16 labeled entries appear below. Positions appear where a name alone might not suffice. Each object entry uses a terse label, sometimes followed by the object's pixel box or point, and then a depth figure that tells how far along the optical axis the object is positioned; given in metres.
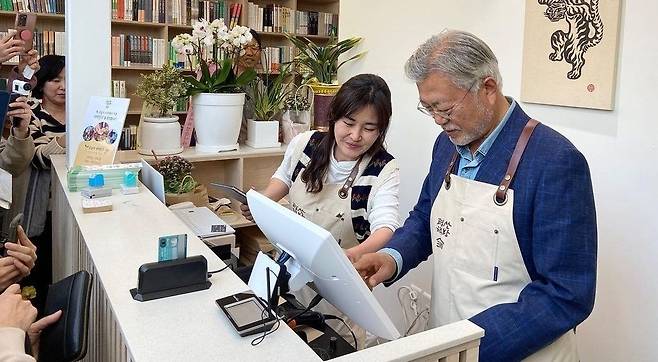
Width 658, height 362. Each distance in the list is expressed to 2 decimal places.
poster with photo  2.03
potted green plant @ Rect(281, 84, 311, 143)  3.12
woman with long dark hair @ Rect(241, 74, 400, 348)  1.85
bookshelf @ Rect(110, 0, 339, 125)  4.84
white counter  0.96
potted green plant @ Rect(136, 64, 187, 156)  2.62
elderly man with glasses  1.23
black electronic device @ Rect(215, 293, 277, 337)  1.04
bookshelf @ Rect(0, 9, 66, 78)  4.34
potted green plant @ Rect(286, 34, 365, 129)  3.10
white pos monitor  1.03
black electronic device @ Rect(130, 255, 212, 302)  1.16
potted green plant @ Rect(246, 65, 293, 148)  3.03
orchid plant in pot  2.64
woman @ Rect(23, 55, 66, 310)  2.67
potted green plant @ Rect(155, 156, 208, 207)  2.56
